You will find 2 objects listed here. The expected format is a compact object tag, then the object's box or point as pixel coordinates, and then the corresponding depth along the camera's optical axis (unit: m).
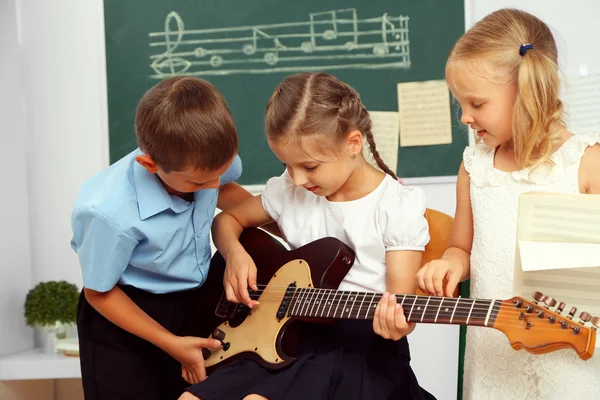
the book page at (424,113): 2.62
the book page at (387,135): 2.65
